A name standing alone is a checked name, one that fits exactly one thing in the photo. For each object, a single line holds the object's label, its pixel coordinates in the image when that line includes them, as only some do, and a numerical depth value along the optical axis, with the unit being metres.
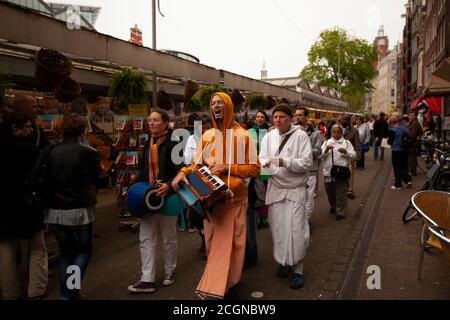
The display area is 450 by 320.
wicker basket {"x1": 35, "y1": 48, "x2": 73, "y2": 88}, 5.85
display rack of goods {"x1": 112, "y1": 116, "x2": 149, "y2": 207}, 7.33
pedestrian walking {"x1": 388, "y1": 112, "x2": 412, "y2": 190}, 10.26
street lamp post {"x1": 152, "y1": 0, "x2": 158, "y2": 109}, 13.90
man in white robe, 4.45
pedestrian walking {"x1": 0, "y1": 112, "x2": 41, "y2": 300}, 3.84
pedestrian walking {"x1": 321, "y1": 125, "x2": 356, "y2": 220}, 7.59
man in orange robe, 3.92
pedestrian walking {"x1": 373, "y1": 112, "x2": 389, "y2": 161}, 16.02
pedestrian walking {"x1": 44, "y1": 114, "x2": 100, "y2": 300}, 3.87
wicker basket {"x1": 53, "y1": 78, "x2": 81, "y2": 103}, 6.43
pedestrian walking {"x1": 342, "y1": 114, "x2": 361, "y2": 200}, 9.56
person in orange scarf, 4.43
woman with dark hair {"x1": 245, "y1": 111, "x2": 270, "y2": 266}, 4.83
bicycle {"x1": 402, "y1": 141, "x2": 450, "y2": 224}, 7.32
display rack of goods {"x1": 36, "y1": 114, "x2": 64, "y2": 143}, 6.25
